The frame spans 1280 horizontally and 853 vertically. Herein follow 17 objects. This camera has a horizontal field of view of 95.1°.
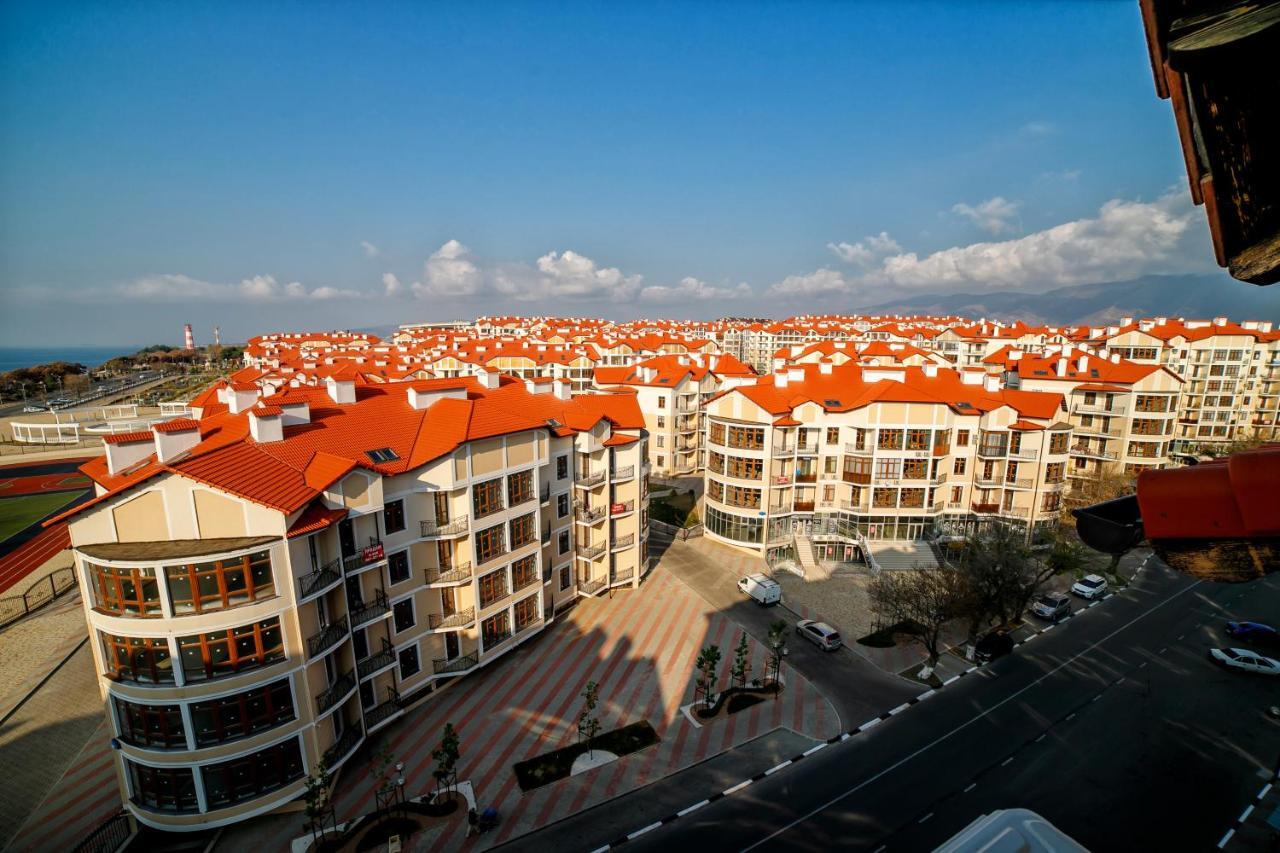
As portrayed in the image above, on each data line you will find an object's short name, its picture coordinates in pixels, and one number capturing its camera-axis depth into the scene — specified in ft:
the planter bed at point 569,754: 77.20
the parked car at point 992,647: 103.96
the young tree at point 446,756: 70.54
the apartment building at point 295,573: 63.52
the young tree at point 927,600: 97.60
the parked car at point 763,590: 120.57
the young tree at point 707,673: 88.48
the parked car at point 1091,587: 125.49
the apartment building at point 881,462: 136.46
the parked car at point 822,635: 106.11
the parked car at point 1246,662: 97.66
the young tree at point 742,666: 91.89
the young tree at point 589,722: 79.83
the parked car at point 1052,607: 117.19
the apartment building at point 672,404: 206.08
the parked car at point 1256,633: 106.01
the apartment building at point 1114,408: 153.38
